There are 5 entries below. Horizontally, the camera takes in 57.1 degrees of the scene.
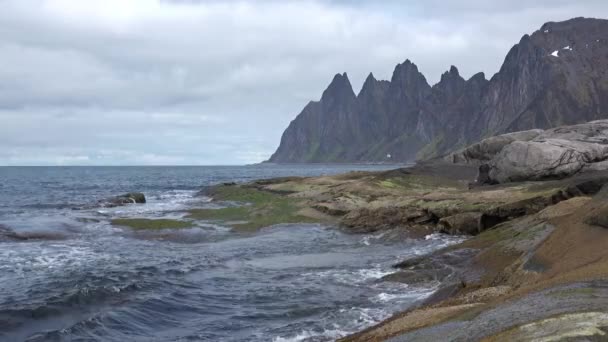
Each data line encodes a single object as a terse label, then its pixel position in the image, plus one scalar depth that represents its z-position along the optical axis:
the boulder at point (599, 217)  14.33
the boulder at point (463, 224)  28.75
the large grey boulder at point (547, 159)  38.56
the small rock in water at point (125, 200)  59.53
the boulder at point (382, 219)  32.94
